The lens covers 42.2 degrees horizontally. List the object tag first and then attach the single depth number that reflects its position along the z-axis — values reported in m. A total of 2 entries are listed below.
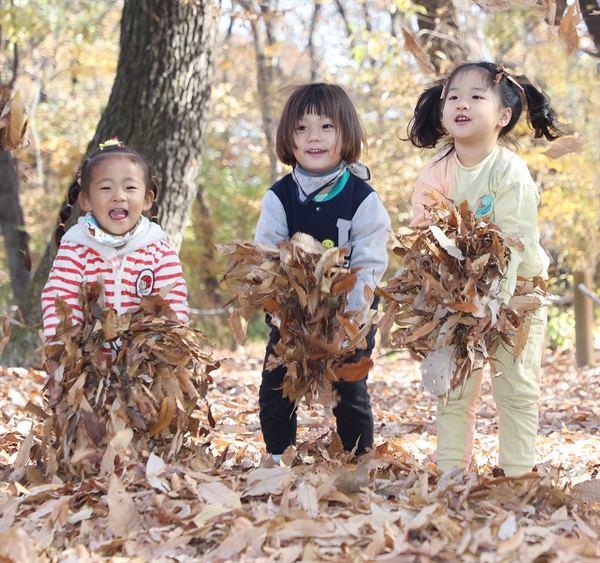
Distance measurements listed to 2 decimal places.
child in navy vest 3.33
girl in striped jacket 3.26
